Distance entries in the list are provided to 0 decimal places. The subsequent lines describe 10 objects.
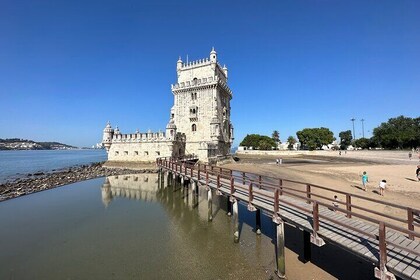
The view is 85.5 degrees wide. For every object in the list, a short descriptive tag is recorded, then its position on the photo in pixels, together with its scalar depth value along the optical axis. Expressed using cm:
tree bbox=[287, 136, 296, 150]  10350
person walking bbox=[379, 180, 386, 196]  1570
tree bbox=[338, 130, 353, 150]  9656
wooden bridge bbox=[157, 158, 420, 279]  516
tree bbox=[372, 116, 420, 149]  6694
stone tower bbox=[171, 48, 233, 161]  3662
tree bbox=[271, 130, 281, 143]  10622
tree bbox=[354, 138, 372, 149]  8728
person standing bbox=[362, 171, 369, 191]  1781
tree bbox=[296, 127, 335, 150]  8056
